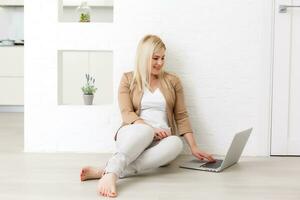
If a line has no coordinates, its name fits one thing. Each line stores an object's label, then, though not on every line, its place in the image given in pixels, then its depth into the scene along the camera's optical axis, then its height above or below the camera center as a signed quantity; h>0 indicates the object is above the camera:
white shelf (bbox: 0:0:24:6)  6.80 +1.03
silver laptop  3.03 -0.49
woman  2.86 -0.22
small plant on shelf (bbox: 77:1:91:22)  3.74 +0.50
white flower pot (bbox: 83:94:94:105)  3.75 -0.14
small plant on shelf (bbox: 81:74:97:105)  3.75 -0.12
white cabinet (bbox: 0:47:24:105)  6.48 +0.06
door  3.51 +0.01
